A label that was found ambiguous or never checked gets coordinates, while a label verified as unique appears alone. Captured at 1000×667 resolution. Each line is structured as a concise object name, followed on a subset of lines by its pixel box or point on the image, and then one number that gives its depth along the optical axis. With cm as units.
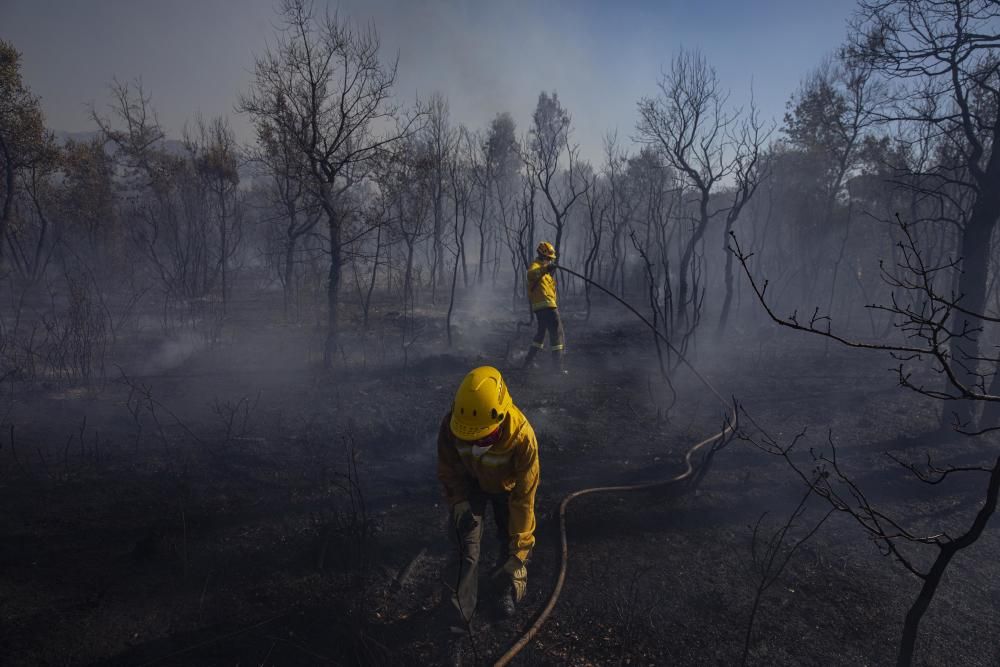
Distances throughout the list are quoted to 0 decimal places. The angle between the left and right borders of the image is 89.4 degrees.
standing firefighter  845
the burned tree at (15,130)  1333
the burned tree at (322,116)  809
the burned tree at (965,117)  601
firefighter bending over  313
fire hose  311
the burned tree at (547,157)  1332
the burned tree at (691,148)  1114
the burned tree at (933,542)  147
